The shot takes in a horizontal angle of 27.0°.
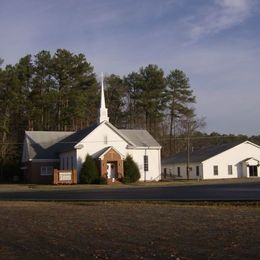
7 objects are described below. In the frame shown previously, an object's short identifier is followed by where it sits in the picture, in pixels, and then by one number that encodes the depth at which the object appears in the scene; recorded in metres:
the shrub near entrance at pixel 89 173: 61.28
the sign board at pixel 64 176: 61.59
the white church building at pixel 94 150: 63.03
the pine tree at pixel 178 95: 99.50
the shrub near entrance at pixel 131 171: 63.34
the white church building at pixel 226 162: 76.75
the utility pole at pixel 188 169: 75.94
